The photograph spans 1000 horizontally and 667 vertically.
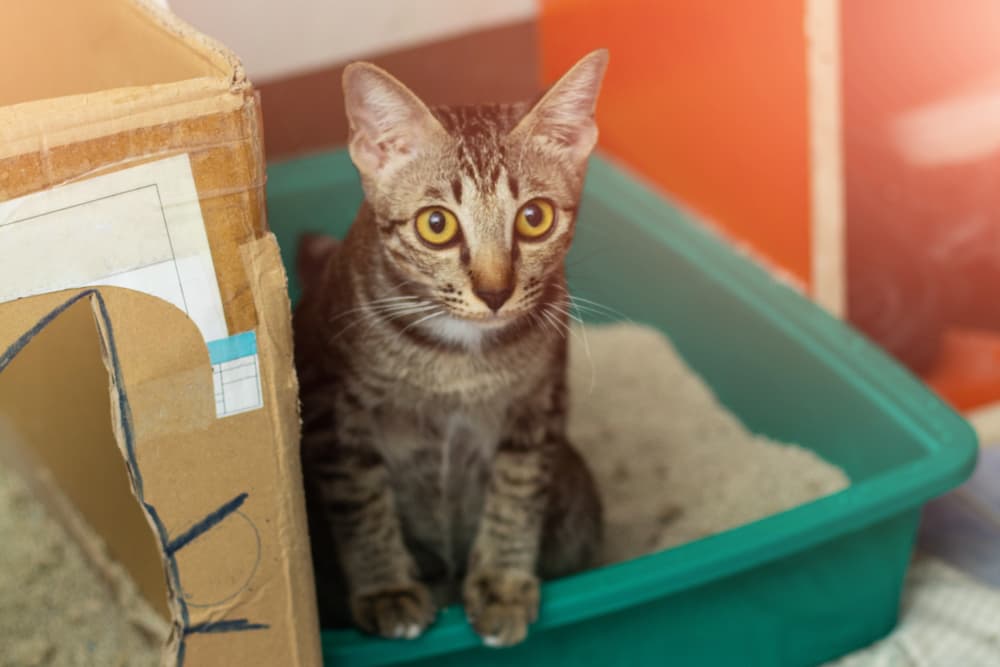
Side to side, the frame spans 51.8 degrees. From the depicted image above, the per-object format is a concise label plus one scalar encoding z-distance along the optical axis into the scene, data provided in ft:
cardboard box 2.25
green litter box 3.46
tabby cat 2.81
